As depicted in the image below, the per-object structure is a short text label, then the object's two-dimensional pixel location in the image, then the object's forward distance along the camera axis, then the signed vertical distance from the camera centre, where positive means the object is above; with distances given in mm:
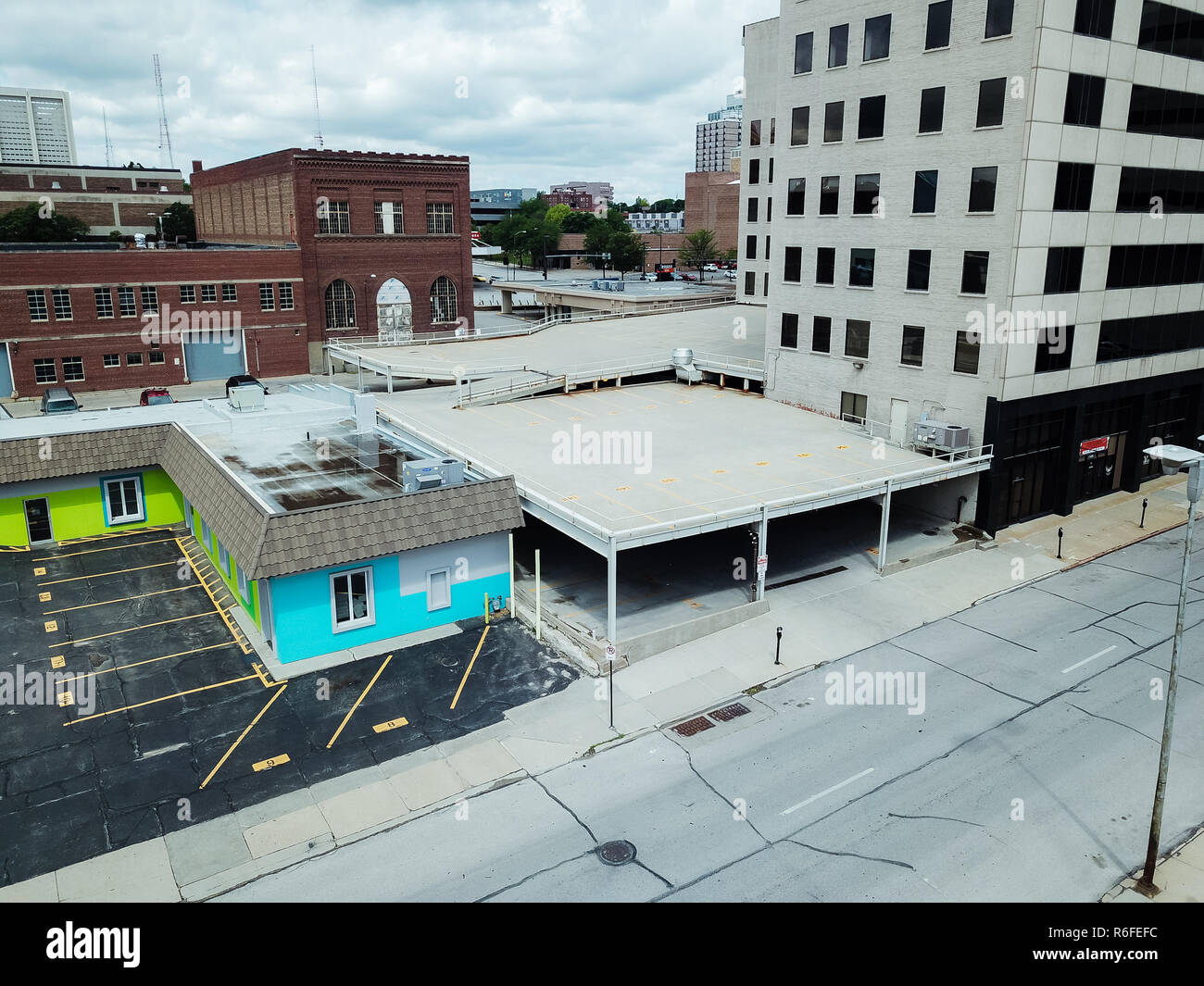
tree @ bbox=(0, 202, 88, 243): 88375 +5231
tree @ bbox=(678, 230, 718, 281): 116125 +4064
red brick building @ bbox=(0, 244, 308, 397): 50125 -1835
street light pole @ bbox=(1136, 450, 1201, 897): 13524 -7215
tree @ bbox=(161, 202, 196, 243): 103562 +6582
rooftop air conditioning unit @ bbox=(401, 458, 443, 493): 24672 -5366
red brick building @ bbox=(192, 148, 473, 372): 57875 +3270
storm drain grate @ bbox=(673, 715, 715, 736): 19688 -9780
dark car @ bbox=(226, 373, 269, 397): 46906 -5310
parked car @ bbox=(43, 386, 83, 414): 41284 -5791
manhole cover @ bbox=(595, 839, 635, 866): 15312 -9802
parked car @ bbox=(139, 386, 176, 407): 43844 -5884
